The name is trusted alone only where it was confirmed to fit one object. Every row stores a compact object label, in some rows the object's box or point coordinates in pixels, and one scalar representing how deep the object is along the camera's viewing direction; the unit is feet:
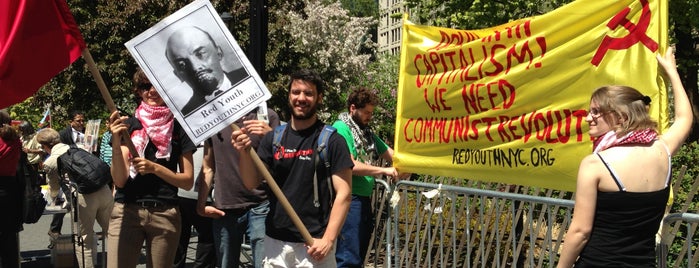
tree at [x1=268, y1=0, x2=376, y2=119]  142.20
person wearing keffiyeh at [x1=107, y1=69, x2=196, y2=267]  17.52
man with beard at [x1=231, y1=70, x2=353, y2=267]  15.29
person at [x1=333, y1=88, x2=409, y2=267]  20.81
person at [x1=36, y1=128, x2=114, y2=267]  29.60
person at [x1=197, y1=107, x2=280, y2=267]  20.79
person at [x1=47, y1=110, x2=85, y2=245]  33.33
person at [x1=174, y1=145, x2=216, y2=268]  22.54
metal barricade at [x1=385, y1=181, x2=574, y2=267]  18.58
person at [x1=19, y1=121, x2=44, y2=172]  47.45
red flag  16.96
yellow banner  15.06
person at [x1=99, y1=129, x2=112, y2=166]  22.16
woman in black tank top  11.98
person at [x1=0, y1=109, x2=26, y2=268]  23.16
